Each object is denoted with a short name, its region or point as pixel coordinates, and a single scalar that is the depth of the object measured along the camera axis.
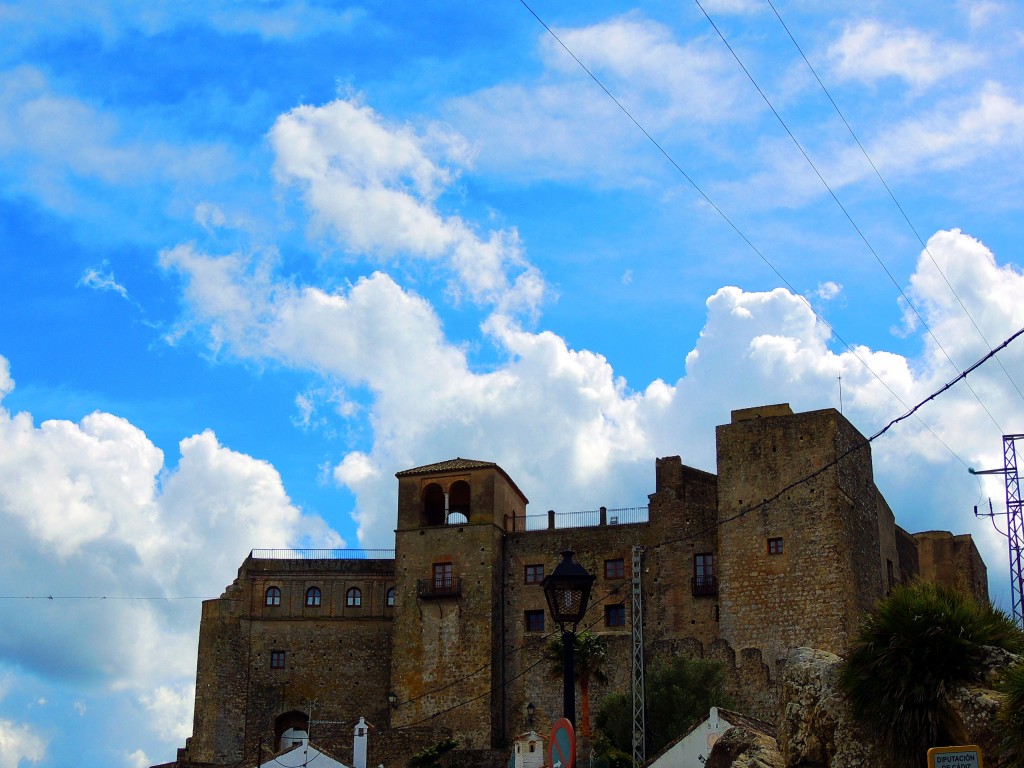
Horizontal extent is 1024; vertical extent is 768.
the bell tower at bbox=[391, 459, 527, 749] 50.22
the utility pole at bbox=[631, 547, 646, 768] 34.19
